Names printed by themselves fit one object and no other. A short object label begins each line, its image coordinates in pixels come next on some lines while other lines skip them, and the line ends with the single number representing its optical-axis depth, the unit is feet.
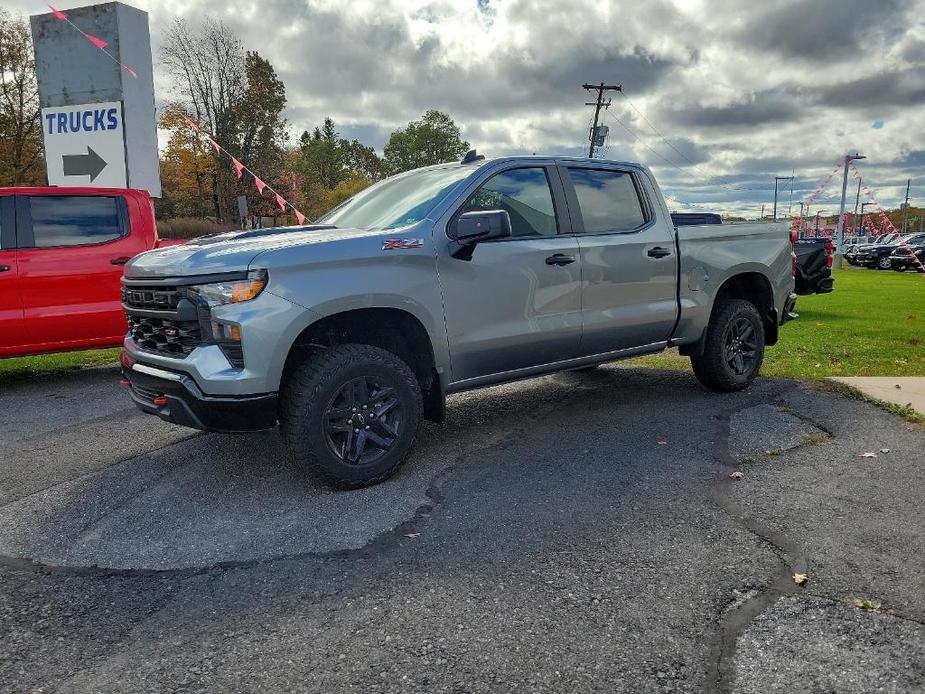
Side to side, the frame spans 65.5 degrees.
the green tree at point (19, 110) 97.86
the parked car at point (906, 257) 101.84
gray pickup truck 12.19
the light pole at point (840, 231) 117.00
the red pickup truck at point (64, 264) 21.72
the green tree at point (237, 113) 137.59
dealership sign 34.55
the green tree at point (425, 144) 290.76
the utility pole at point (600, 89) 149.21
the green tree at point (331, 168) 199.15
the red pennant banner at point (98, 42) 34.24
